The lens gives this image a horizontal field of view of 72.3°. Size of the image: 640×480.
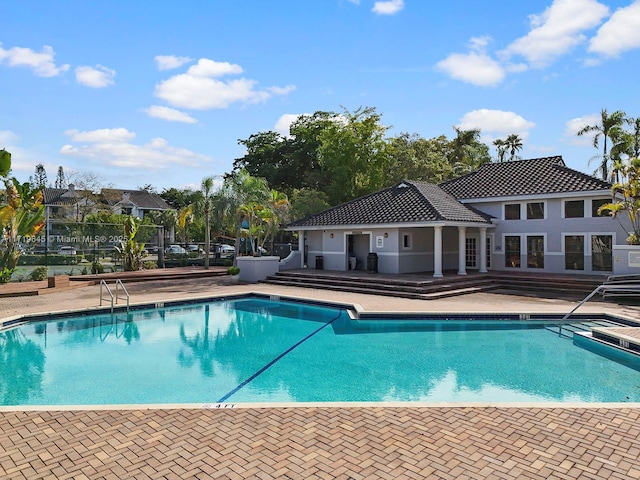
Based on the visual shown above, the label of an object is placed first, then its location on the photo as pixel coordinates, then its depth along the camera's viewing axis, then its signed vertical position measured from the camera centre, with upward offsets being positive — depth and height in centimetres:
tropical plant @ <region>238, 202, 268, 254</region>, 2326 +131
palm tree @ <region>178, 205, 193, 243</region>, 2903 +187
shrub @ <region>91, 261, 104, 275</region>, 2209 -129
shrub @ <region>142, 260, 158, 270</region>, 2547 -133
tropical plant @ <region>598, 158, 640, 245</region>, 1723 +171
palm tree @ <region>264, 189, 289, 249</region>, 2664 +209
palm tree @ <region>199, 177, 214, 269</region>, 2745 +260
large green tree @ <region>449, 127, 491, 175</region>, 4122 +893
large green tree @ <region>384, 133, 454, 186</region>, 3622 +653
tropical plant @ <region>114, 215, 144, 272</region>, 2355 -31
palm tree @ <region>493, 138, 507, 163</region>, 4716 +998
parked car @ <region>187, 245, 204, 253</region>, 3632 -45
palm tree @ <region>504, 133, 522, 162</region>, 4647 +1027
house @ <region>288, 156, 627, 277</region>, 1944 +67
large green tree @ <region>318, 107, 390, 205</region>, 3259 +662
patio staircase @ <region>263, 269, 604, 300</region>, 1662 -179
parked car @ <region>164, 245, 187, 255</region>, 3666 -54
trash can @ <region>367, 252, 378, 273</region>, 2042 -100
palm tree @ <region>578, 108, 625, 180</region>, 3512 +907
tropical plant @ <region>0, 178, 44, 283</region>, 1736 +89
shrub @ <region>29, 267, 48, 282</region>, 1927 -137
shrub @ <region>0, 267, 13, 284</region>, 1798 -132
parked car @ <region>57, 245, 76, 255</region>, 2127 -37
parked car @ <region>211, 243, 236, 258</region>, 3143 -66
